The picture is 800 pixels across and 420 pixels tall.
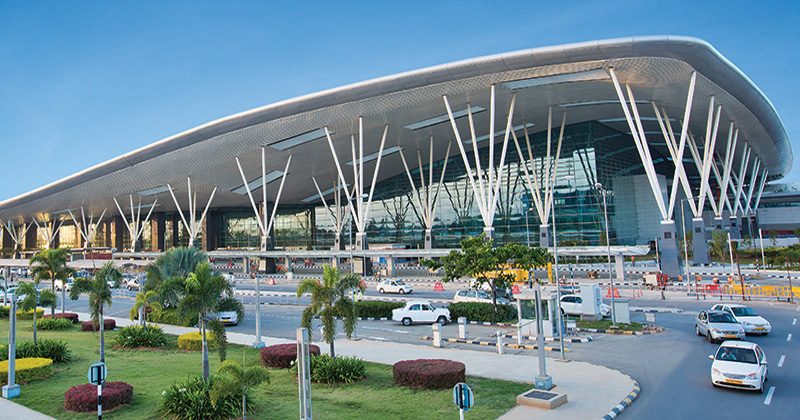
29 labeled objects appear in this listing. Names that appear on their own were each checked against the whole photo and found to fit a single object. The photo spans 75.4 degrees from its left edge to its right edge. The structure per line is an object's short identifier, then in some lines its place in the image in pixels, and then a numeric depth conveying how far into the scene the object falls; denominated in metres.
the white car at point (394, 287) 42.12
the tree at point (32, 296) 24.02
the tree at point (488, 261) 26.08
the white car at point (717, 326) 19.32
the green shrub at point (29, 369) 15.54
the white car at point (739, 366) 13.02
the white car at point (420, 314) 27.14
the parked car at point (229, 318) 28.77
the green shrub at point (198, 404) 11.77
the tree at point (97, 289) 19.16
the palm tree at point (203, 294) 14.77
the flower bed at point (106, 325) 26.89
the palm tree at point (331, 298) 17.03
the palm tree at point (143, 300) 21.00
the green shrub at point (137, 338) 21.53
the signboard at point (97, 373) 10.88
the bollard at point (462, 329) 21.86
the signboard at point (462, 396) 8.91
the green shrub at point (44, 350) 18.20
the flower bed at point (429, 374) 13.81
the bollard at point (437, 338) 20.17
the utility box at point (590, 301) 26.02
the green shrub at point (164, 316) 29.36
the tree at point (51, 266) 29.02
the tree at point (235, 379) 10.56
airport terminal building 40.22
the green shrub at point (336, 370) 14.89
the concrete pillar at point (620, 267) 46.43
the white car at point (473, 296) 29.91
